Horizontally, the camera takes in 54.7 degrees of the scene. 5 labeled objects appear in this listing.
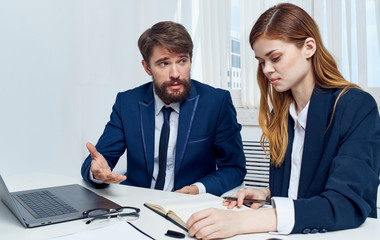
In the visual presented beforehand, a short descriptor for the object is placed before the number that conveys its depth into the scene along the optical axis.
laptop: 1.07
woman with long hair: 0.94
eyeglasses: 1.06
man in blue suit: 1.84
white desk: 0.92
